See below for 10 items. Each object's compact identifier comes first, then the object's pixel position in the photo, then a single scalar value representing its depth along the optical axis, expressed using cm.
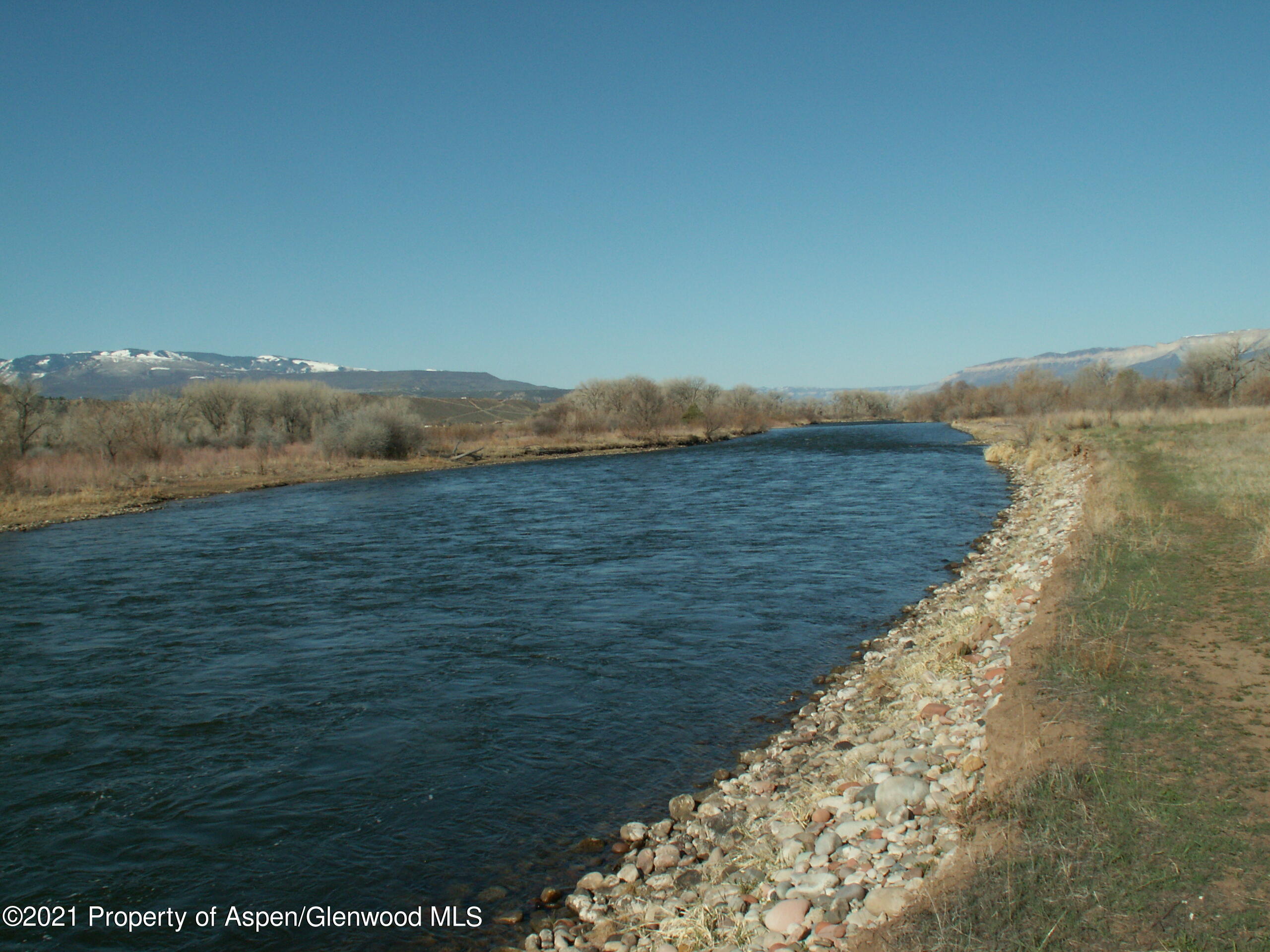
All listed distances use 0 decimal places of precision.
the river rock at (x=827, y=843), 561
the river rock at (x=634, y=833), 661
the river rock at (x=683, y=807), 693
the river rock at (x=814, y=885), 504
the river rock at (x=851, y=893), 482
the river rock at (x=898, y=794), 599
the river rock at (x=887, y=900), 453
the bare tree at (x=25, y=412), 4203
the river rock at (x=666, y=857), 611
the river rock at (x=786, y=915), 471
